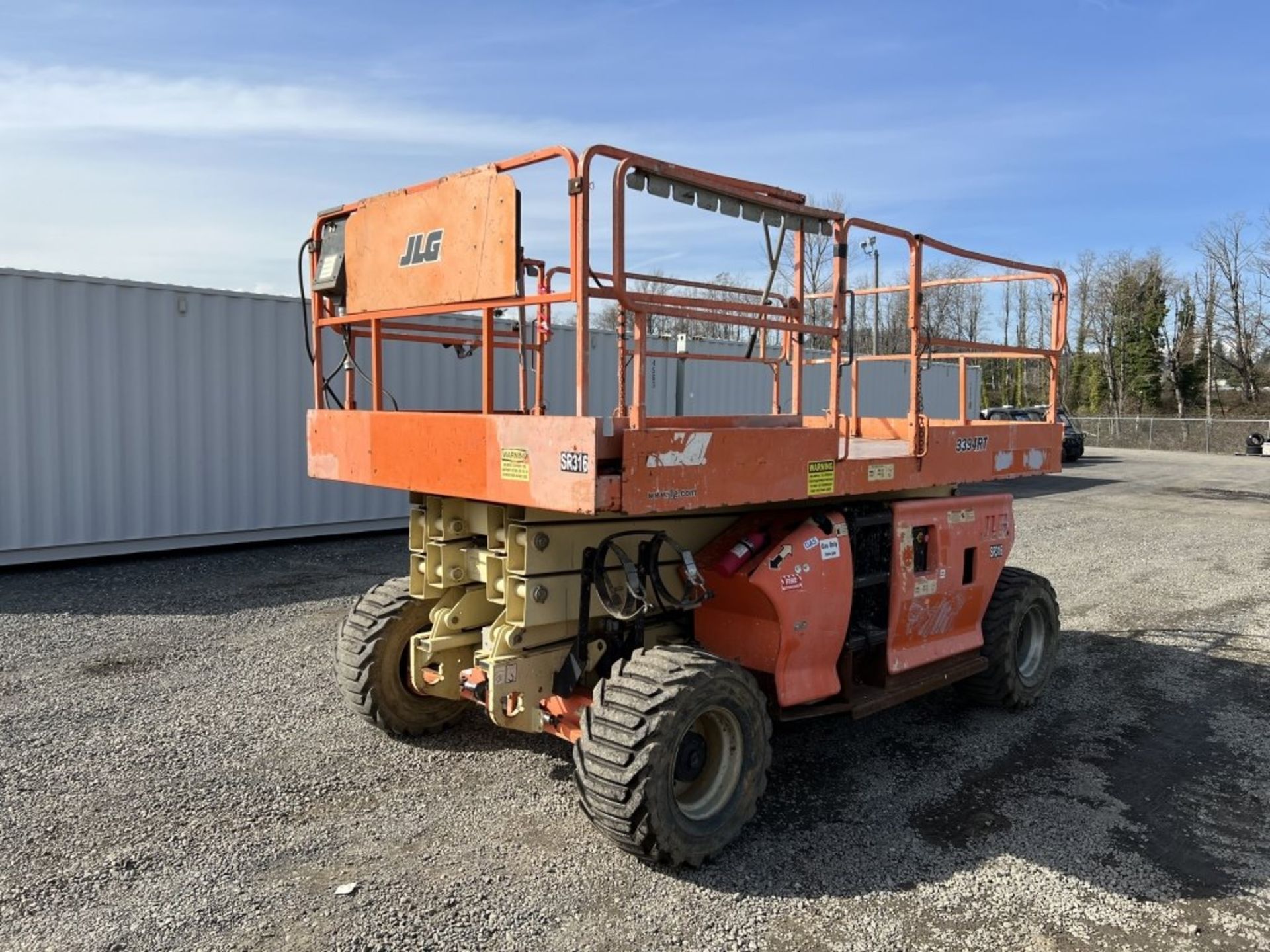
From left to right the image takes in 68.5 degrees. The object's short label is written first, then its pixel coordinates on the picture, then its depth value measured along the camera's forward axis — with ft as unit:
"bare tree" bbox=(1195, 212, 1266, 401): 156.15
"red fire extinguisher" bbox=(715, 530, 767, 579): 13.50
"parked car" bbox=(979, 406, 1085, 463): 84.99
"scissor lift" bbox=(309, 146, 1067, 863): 11.24
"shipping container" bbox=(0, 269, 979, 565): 29.91
